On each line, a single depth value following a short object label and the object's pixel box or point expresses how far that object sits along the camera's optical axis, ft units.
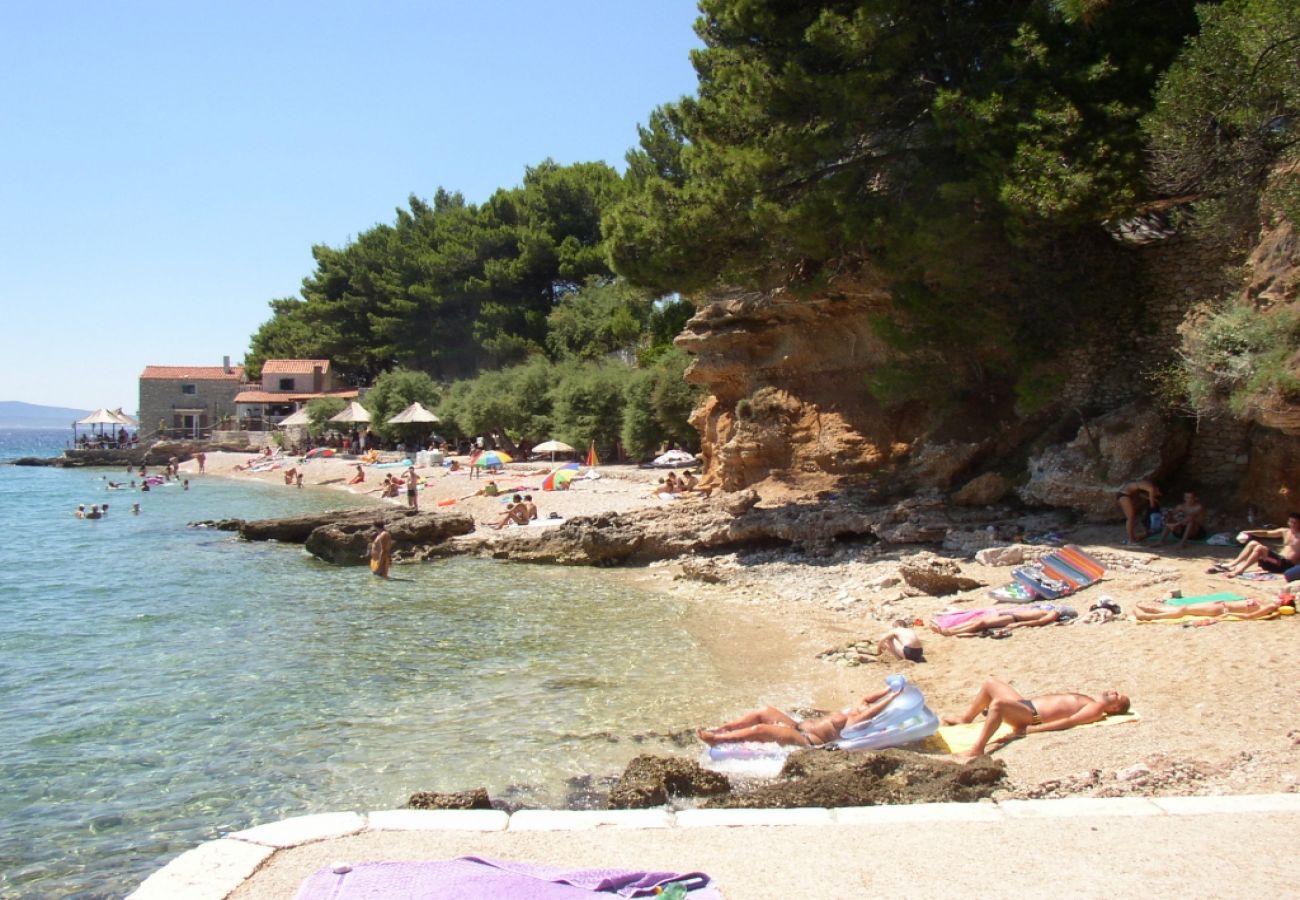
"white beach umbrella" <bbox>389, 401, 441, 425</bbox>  150.97
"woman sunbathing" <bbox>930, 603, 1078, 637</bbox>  35.32
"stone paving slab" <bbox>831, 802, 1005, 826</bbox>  16.75
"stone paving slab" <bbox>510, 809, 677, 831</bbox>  16.70
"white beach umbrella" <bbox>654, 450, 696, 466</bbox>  105.09
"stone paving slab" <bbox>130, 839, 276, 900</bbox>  14.01
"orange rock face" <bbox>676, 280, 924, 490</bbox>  63.98
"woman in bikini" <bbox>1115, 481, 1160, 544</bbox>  44.27
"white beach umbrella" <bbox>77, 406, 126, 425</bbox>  215.72
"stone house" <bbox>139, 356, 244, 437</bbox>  229.45
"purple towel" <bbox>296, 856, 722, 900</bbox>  13.61
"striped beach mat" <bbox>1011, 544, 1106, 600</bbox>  38.68
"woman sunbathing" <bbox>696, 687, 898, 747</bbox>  25.85
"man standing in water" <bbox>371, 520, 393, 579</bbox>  59.57
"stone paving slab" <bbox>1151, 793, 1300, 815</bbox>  16.88
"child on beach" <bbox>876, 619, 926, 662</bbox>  34.24
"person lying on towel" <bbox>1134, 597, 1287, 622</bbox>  30.81
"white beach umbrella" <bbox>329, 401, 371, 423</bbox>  172.24
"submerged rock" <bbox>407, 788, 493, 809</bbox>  19.54
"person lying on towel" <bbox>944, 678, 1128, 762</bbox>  24.17
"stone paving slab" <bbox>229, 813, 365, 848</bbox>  15.96
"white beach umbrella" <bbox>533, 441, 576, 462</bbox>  118.41
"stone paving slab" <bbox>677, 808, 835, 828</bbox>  16.78
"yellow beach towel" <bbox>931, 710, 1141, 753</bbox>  24.27
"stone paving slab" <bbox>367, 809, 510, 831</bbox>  16.74
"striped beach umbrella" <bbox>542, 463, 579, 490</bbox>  97.50
